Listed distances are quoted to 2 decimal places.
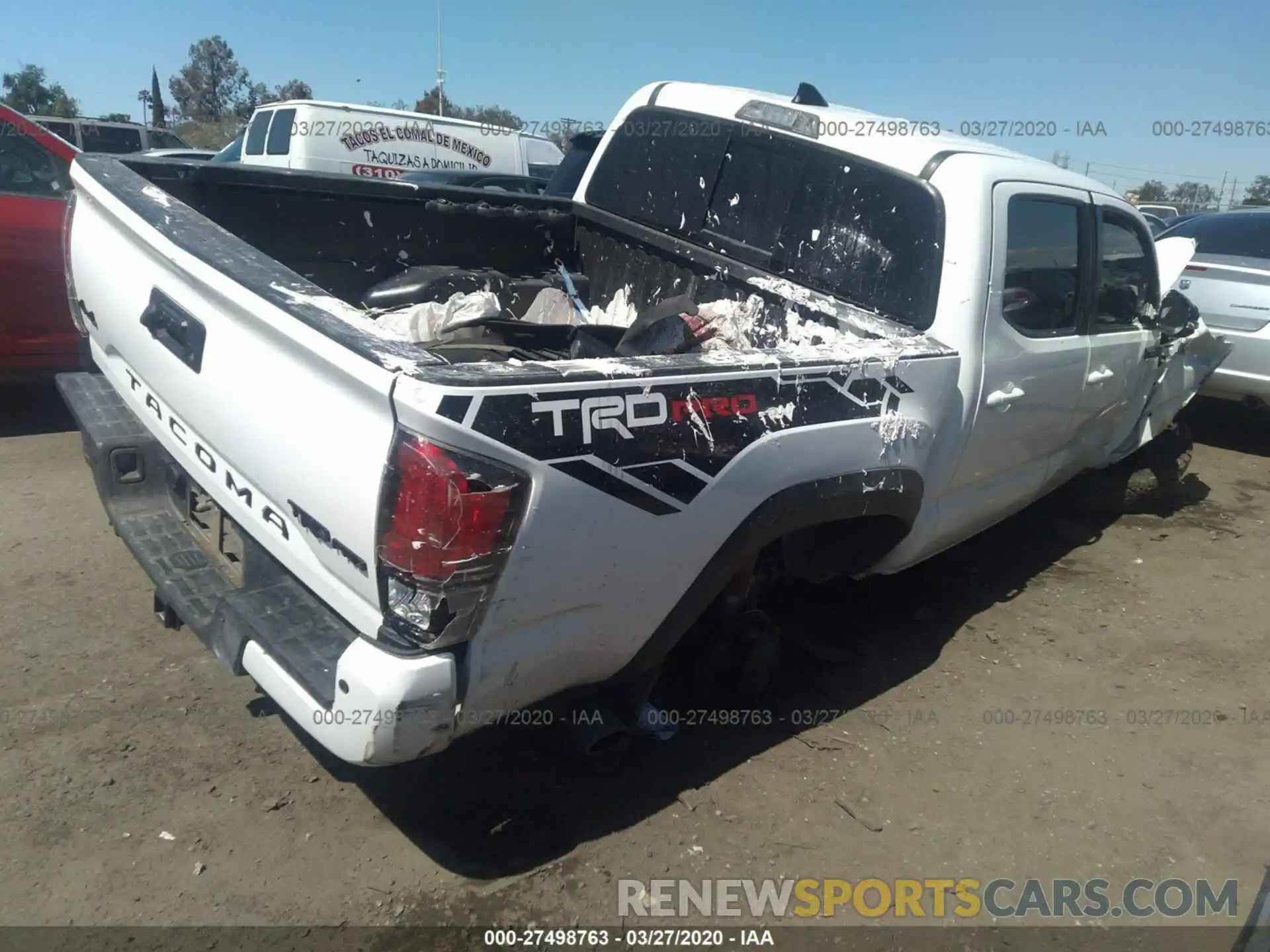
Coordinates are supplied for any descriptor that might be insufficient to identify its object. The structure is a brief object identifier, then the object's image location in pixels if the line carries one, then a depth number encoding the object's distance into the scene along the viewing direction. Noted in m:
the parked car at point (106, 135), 19.78
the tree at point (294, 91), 53.34
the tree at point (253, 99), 56.12
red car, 5.13
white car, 6.54
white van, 13.53
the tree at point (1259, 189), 23.41
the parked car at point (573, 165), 8.12
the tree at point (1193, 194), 33.03
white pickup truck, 2.04
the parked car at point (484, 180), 11.34
